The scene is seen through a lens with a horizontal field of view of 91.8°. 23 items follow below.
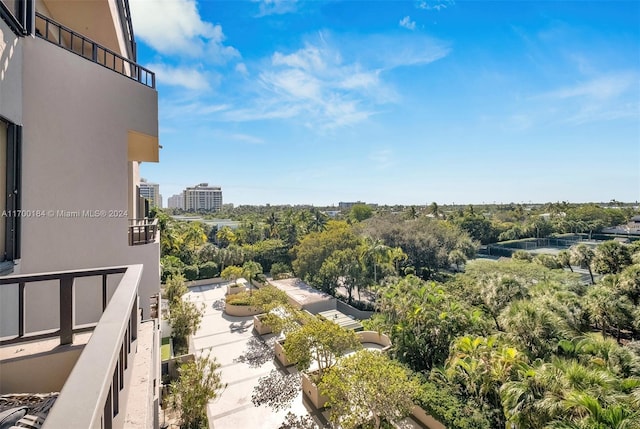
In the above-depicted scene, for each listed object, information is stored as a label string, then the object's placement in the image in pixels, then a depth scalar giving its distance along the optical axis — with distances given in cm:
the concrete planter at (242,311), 1953
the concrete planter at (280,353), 1359
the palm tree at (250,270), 2197
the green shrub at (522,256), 2916
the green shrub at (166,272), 2155
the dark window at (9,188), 357
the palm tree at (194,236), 2877
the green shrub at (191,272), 2634
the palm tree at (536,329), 977
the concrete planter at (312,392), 1076
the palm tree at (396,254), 2337
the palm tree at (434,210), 6051
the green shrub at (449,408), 846
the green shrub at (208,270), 2769
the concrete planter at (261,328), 1684
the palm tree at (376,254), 2317
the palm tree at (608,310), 1276
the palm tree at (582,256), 2335
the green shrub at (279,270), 2883
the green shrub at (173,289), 1761
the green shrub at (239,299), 1941
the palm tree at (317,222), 3888
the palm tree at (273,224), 3890
